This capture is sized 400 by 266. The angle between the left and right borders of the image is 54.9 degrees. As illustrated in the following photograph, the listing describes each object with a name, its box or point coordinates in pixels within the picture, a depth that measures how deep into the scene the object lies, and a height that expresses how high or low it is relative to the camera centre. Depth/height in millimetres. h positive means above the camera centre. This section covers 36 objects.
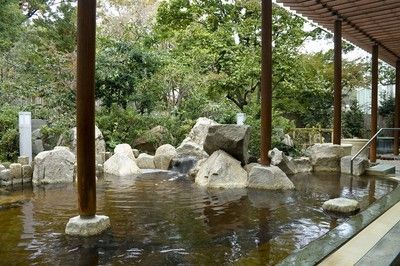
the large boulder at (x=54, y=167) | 9195 -959
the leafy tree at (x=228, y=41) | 16422 +3843
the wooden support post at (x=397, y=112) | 14316 +514
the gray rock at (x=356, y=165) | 10078 -1049
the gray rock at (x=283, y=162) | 10242 -974
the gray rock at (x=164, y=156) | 11742 -898
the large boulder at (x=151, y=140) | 13461 -463
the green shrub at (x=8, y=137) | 10031 -245
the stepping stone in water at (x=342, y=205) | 5957 -1252
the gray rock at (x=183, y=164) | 11412 -1122
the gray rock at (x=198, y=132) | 13148 -191
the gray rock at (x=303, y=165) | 11078 -1124
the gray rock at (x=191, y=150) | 11895 -736
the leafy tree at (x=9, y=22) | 15219 +4373
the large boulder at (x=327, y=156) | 10719 -871
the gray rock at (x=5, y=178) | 8625 -1127
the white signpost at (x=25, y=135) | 9677 -190
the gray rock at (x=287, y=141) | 13123 -513
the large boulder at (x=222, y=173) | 8758 -1097
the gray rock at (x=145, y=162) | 12023 -1101
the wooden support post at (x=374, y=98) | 11633 +861
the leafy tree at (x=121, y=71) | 13992 +2075
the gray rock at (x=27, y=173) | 9133 -1102
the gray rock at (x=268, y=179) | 8328 -1154
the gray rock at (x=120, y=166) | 10836 -1114
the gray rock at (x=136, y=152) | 12672 -833
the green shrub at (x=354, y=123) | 18250 +122
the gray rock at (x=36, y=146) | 11047 -544
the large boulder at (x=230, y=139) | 9172 -303
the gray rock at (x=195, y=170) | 10531 -1205
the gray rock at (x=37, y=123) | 11836 +137
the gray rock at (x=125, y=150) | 11523 -700
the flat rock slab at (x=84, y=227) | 4797 -1254
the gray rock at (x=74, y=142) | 11573 -454
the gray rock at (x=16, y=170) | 8860 -993
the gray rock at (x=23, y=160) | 9266 -783
